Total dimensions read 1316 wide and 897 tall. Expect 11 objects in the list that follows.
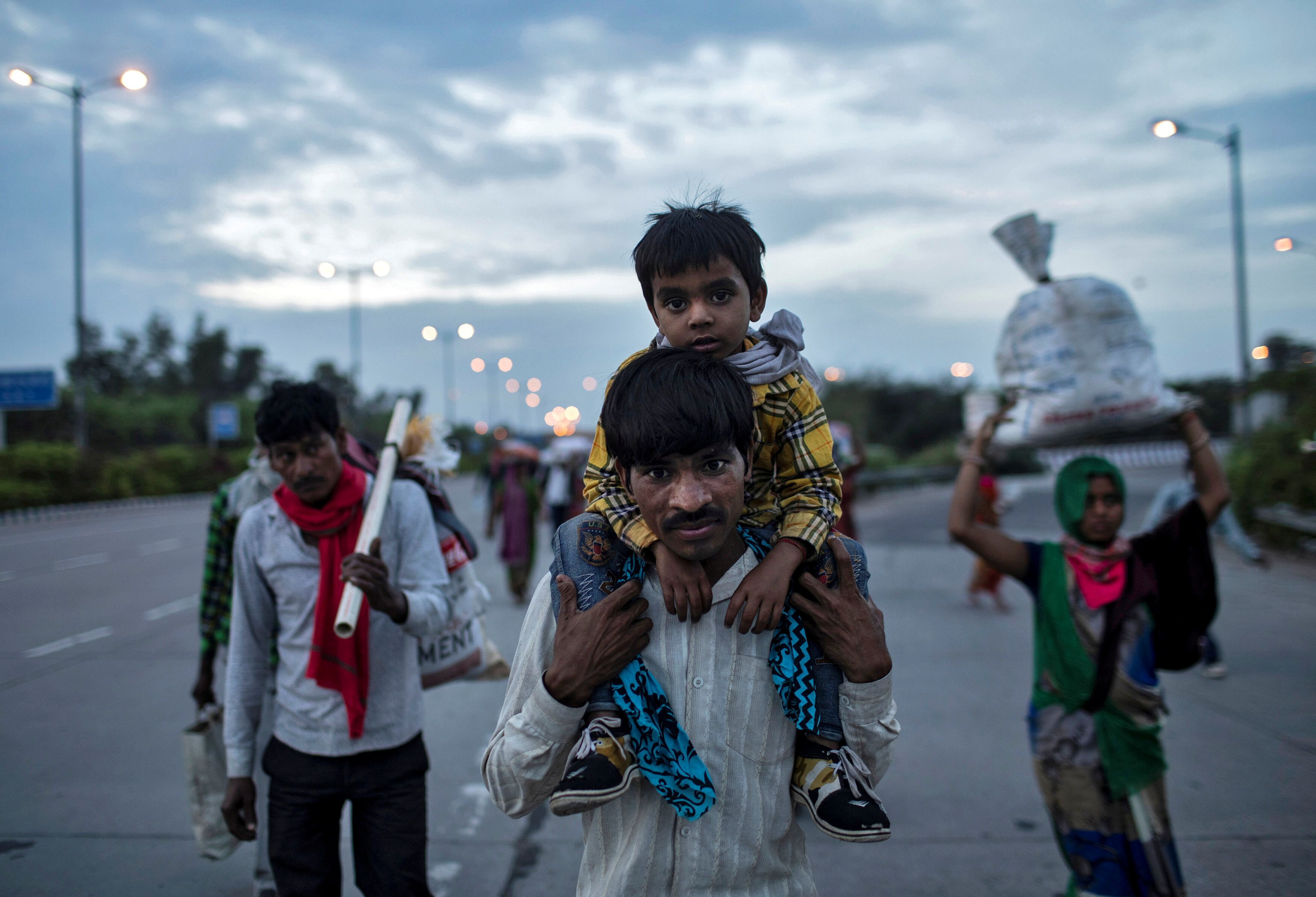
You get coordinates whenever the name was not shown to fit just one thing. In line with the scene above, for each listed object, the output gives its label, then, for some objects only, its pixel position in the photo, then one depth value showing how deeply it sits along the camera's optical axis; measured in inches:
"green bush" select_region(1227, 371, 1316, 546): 486.3
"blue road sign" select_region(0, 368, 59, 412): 969.5
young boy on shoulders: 62.6
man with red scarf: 105.8
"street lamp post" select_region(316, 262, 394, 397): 1168.8
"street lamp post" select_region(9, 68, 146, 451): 852.6
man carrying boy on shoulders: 63.1
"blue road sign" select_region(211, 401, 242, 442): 1595.7
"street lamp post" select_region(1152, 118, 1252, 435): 601.6
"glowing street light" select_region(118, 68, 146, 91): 737.6
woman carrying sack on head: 117.0
